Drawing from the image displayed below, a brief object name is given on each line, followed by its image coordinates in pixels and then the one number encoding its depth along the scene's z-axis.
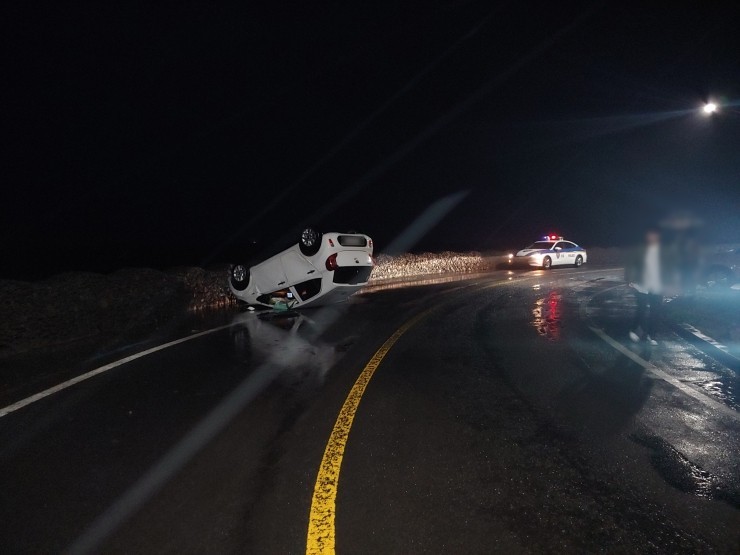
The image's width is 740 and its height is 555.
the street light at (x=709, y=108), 12.31
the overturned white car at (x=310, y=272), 10.60
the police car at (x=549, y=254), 28.69
